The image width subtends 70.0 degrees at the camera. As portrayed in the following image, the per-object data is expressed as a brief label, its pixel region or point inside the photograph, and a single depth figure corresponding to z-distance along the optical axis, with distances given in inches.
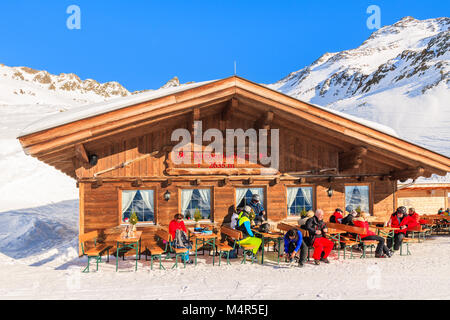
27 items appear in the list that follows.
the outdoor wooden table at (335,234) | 349.3
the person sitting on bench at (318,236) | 313.6
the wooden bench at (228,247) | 310.3
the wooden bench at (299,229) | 316.5
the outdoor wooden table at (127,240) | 302.2
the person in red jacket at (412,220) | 403.6
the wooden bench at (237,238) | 309.6
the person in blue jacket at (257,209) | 388.7
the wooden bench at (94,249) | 291.4
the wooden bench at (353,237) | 331.3
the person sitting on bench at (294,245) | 308.0
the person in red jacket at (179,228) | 319.6
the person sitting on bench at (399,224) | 367.2
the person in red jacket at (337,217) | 381.4
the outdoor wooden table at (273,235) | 321.8
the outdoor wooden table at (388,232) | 357.7
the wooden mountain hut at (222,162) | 335.0
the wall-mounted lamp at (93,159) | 359.9
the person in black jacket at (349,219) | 352.2
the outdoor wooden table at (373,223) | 430.9
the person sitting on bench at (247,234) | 323.0
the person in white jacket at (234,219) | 349.9
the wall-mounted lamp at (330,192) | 424.2
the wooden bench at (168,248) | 302.4
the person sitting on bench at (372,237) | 340.8
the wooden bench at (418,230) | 404.5
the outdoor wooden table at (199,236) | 326.0
